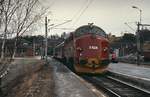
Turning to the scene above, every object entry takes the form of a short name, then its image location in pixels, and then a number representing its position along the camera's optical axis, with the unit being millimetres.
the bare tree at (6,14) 12263
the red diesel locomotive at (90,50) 19985
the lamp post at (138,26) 37520
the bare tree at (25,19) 12902
